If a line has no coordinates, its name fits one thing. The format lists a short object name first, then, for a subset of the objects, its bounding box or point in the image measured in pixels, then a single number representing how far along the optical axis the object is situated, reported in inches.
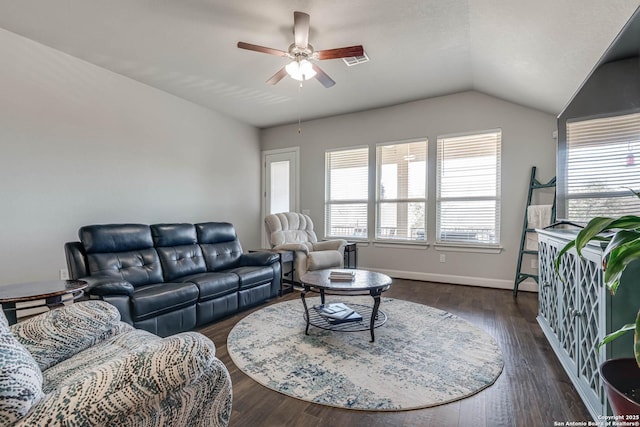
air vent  128.4
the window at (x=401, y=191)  185.3
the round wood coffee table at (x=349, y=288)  95.7
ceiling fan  96.8
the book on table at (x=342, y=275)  106.1
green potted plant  35.8
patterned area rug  69.2
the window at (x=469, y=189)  166.4
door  228.5
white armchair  157.5
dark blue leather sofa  93.5
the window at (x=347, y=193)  204.1
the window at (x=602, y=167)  59.8
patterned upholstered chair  29.9
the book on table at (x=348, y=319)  97.3
